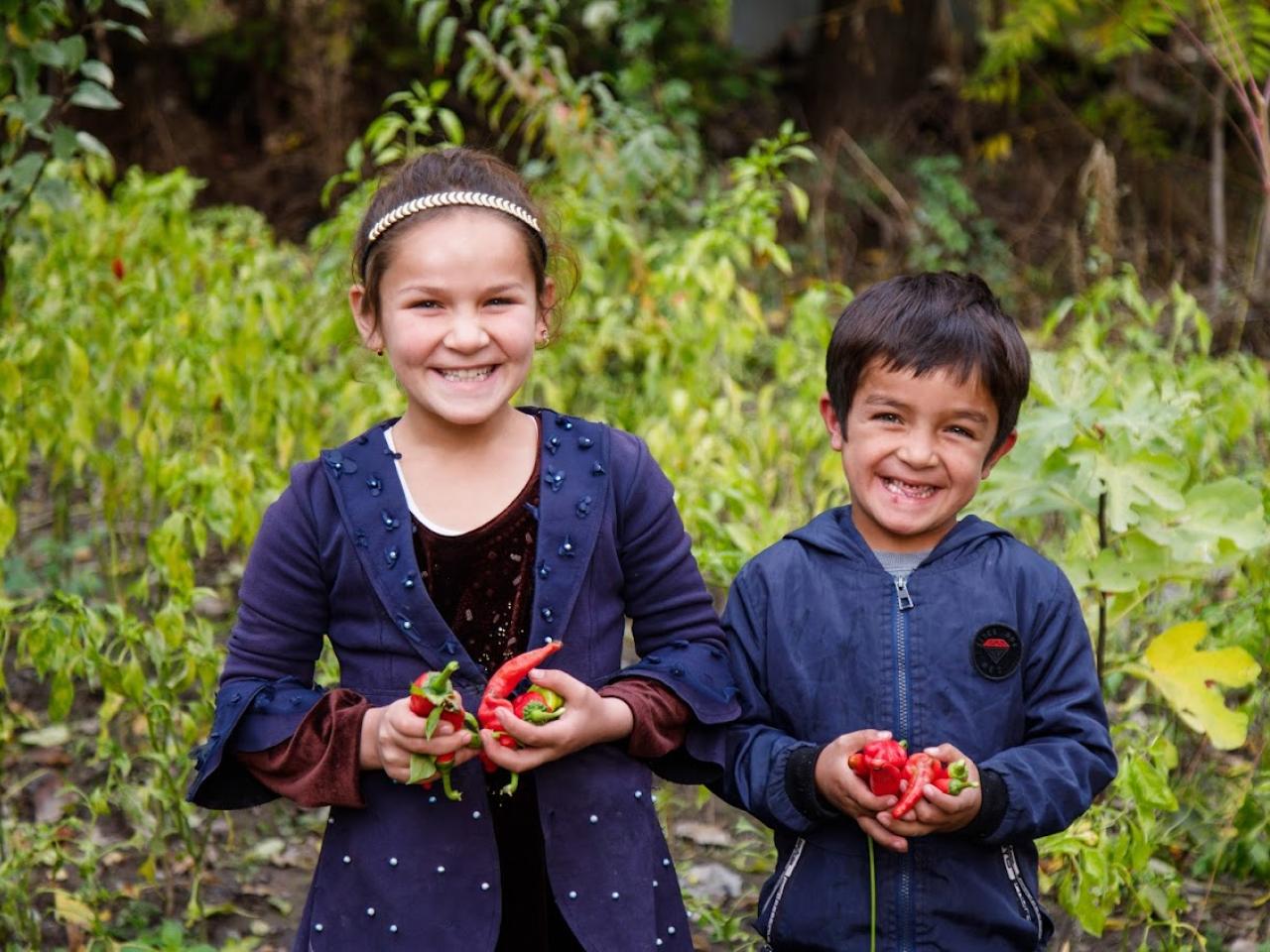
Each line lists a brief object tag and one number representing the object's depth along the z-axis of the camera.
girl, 1.87
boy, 1.94
